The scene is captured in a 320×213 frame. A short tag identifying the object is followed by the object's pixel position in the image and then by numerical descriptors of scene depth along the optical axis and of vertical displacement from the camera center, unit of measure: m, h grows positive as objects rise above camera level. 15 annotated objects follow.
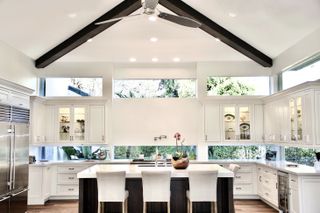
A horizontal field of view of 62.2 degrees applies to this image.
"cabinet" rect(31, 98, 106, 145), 6.50 +0.06
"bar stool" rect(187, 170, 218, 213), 3.76 -0.89
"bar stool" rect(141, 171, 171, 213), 3.77 -0.89
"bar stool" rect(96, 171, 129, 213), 3.74 -0.88
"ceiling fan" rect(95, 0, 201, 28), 3.53 +1.49
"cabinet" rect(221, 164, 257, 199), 6.18 -1.36
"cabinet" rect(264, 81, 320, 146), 4.44 +0.15
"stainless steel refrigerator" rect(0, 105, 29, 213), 4.01 -0.54
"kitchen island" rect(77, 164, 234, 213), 4.13 -1.14
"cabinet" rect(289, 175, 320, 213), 4.23 -1.12
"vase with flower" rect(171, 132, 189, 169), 4.20 -0.59
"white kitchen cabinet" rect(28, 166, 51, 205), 5.86 -1.33
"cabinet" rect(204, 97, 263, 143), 6.51 +0.04
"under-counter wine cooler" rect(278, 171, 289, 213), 4.62 -1.22
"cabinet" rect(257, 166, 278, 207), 5.26 -1.27
